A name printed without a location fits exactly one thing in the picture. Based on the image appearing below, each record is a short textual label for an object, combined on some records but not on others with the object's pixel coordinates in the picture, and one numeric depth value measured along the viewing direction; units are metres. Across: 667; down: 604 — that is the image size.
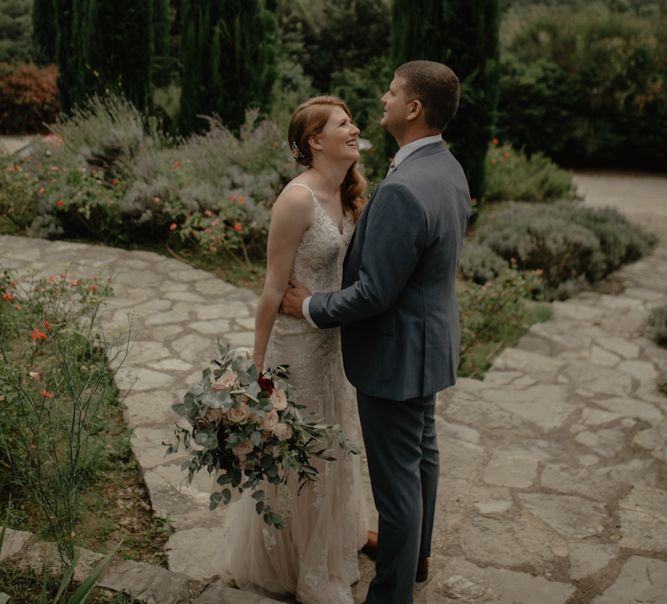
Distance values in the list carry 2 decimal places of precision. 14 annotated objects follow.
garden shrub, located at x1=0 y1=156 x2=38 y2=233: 7.16
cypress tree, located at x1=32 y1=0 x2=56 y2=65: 15.72
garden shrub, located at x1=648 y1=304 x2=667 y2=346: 5.75
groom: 2.25
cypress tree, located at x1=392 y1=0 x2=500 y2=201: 7.92
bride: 2.52
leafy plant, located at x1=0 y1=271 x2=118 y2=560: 2.75
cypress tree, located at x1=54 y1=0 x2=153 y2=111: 8.82
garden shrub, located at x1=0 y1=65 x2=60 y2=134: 13.35
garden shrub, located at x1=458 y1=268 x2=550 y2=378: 5.45
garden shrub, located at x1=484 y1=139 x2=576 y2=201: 9.38
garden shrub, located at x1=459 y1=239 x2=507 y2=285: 6.66
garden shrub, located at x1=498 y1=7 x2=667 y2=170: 12.59
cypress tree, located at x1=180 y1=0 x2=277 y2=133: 8.76
